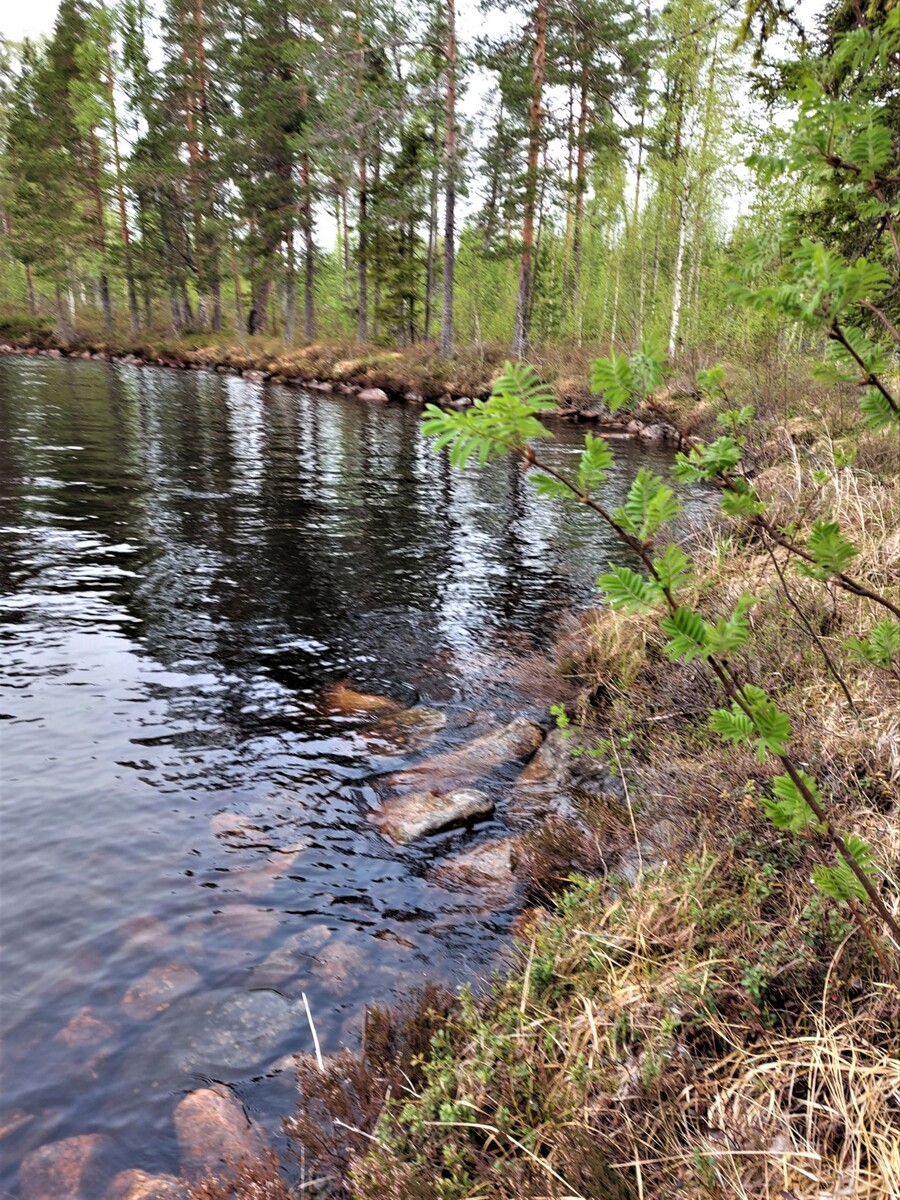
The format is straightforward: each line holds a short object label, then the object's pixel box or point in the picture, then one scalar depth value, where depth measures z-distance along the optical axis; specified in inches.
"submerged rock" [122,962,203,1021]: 124.2
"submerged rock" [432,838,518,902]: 154.9
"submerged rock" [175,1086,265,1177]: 101.3
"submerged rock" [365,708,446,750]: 212.1
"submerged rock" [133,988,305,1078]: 115.6
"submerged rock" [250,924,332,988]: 131.7
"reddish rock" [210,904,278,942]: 140.3
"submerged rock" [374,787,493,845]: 171.0
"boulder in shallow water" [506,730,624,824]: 175.3
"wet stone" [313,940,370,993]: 130.4
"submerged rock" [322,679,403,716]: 226.2
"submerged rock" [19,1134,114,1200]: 97.2
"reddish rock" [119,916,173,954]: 135.5
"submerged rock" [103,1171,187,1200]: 97.0
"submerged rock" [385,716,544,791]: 193.0
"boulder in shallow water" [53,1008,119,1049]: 118.2
